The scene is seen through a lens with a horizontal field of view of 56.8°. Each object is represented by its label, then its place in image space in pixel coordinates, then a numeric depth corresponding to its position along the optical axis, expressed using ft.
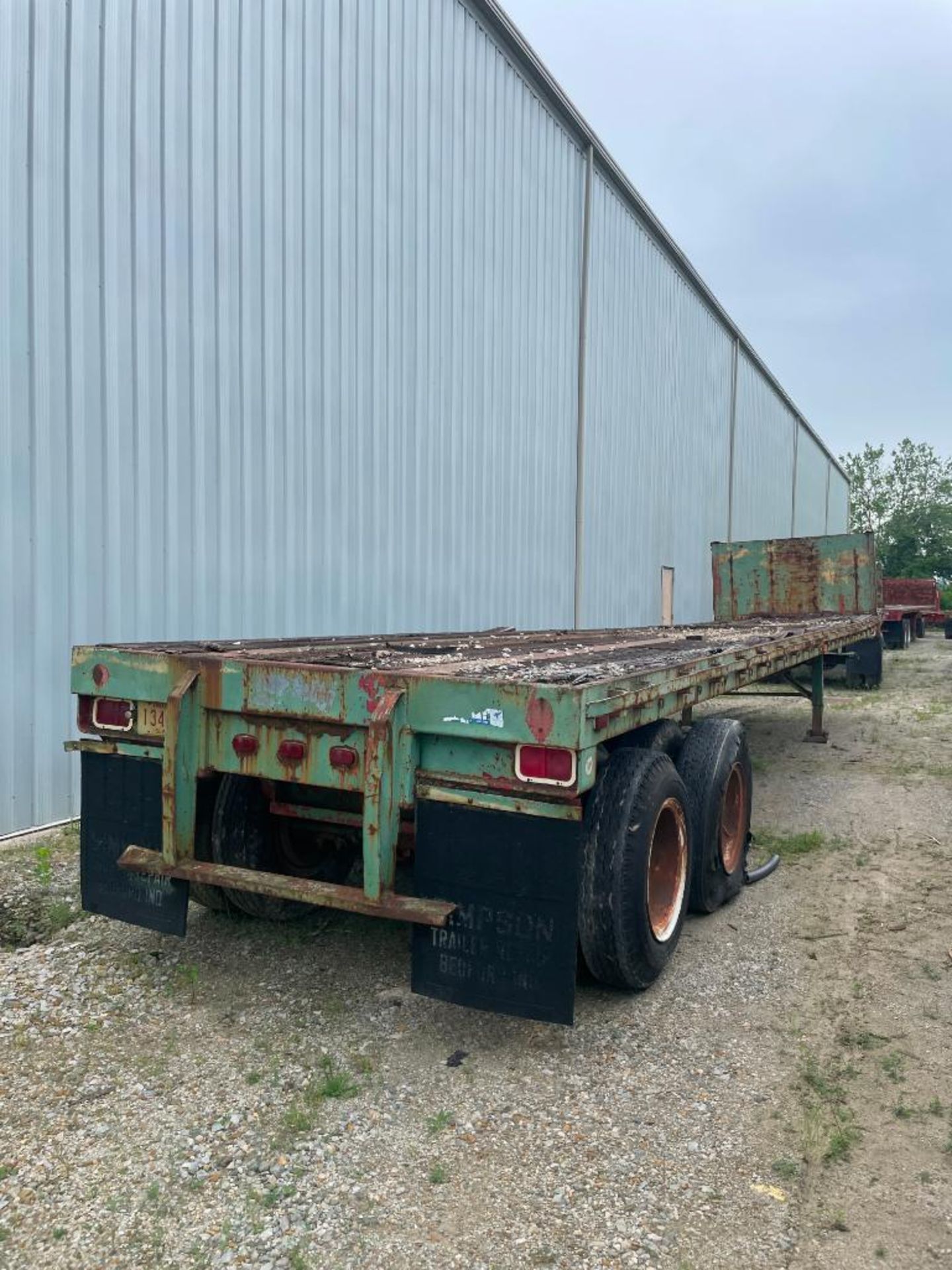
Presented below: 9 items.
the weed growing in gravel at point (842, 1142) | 8.46
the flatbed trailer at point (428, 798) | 9.49
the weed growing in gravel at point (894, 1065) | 9.91
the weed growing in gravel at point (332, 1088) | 9.28
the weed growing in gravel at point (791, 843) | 18.60
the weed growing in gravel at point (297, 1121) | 8.72
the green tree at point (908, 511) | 154.40
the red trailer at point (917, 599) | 93.35
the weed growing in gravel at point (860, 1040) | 10.58
